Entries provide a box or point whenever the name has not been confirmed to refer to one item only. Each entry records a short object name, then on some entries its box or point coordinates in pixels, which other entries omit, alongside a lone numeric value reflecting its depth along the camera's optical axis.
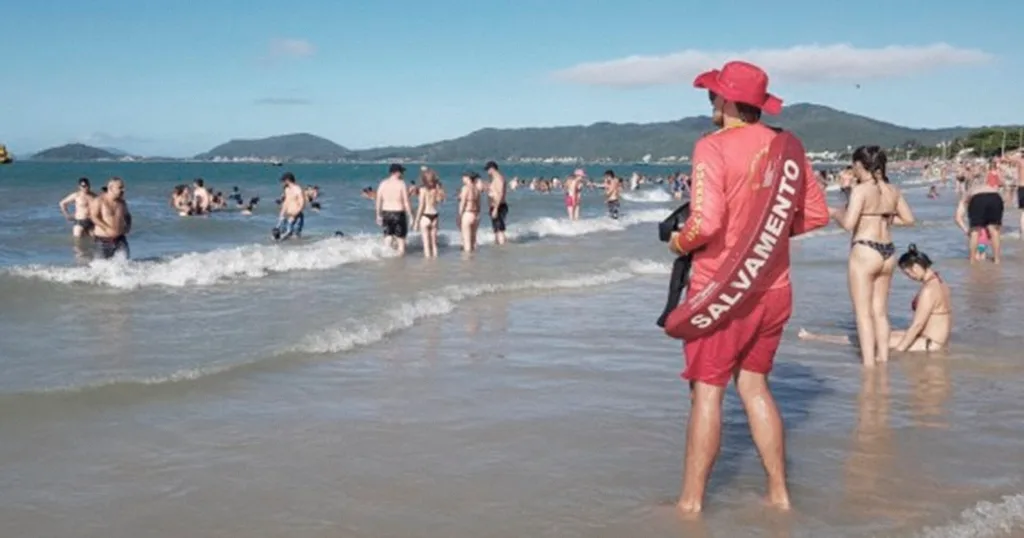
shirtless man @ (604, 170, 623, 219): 28.66
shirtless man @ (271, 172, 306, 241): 20.00
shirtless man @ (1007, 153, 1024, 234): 16.42
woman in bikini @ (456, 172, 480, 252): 17.20
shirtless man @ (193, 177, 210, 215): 26.53
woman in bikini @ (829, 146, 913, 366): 6.79
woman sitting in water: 7.26
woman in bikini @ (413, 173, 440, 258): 16.31
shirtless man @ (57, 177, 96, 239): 18.22
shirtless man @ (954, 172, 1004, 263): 13.84
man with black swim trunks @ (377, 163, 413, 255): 16.38
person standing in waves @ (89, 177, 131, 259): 12.72
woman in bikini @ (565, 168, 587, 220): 27.22
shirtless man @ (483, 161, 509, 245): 18.72
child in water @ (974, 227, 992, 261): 14.21
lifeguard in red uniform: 3.53
